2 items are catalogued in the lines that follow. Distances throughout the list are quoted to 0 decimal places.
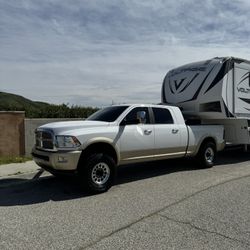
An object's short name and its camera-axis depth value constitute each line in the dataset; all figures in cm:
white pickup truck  543
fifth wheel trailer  837
